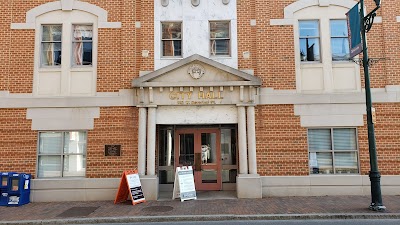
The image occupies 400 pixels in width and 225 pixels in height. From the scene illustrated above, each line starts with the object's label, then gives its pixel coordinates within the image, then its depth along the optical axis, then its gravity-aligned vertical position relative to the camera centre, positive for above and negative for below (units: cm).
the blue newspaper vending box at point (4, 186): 993 -127
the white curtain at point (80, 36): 1143 +398
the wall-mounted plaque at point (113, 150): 1084 -19
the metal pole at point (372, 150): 838 -23
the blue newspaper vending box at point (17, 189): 992 -137
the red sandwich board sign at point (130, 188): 991 -140
